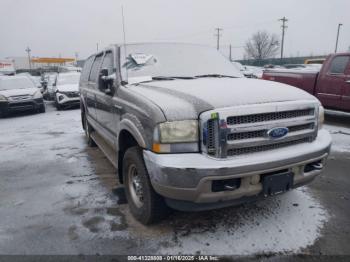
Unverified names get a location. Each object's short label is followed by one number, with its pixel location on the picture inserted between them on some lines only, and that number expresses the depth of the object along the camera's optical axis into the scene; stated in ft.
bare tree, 213.46
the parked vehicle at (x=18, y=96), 36.35
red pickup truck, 25.63
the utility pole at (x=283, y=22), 174.28
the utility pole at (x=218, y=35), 200.90
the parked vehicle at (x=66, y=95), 41.22
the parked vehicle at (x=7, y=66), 106.32
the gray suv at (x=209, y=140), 8.12
